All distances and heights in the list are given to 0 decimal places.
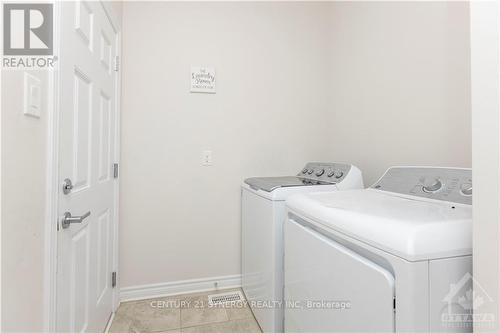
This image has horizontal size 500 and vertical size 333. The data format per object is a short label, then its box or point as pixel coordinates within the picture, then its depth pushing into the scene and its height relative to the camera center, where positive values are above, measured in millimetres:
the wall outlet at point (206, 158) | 1984 +69
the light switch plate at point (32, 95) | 760 +221
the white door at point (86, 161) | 1000 +24
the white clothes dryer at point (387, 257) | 616 -259
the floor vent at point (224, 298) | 1872 -996
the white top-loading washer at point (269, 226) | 1371 -359
